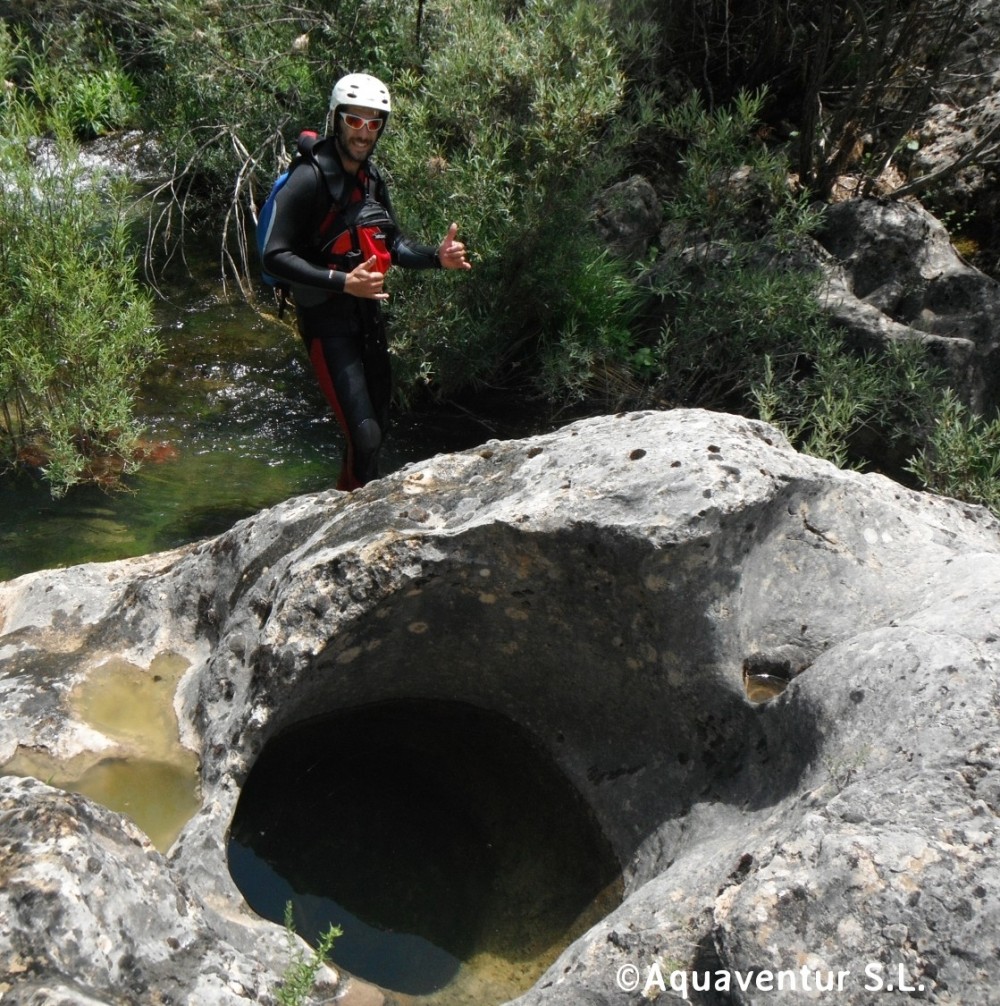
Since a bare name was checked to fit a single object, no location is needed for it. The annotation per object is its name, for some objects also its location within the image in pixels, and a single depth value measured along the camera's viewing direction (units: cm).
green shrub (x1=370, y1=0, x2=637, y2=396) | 656
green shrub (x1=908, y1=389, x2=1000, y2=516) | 538
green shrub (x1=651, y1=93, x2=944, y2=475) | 621
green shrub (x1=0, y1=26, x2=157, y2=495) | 560
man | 441
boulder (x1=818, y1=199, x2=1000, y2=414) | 652
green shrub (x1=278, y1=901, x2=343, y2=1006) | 218
